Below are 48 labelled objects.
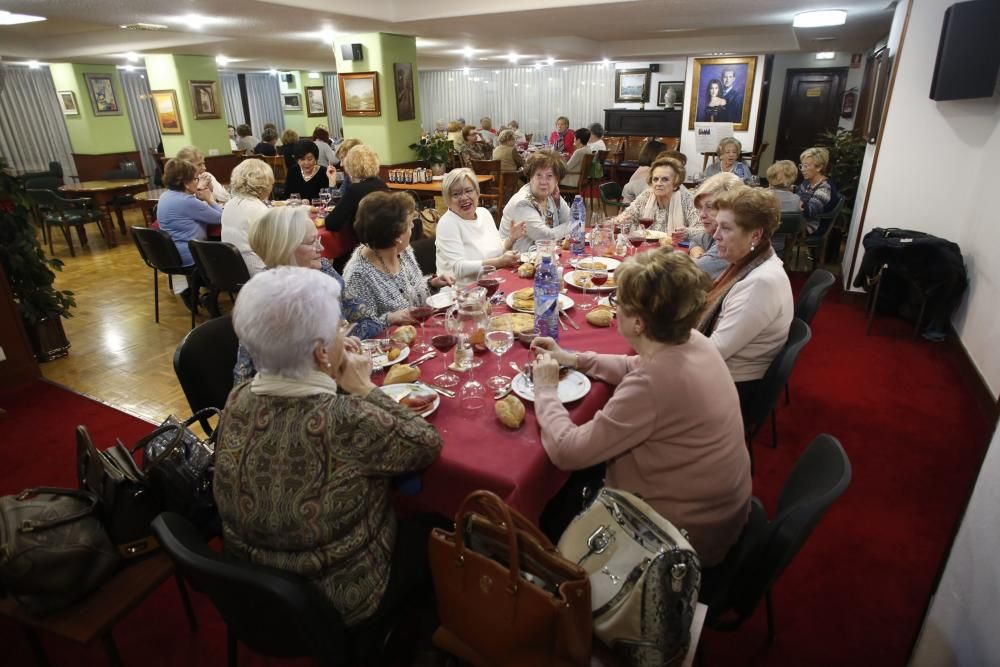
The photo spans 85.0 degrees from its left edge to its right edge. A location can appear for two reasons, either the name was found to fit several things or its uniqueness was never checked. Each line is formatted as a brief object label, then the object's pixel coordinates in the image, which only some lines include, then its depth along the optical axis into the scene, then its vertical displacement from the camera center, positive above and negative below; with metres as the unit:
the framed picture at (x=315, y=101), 15.81 +0.70
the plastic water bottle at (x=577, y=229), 3.53 -0.67
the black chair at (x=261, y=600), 1.10 -0.93
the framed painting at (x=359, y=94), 7.28 +0.40
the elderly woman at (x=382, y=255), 2.50 -0.58
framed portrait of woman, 9.94 +0.47
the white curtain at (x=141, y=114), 13.13 +0.38
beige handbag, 1.15 -0.93
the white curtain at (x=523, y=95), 14.47 +0.73
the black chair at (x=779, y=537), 1.26 -0.97
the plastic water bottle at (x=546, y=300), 2.14 -0.66
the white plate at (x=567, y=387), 1.78 -0.84
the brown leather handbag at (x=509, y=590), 1.10 -0.91
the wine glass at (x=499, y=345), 1.86 -0.73
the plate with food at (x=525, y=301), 2.54 -0.79
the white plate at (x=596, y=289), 2.84 -0.81
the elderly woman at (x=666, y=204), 4.04 -0.62
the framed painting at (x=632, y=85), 13.10 +0.80
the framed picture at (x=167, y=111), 9.16 +0.29
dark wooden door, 11.55 +0.19
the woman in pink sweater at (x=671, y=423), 1.43 -0.76
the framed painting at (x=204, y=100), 9.24 +0.47
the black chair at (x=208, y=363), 1.99 -0.82
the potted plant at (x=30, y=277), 3.88 -1.00
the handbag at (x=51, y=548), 1.41 -1.04
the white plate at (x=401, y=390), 1.76 -0.81
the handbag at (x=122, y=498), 1.62 -1.03
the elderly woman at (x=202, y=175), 4.68 -0.41
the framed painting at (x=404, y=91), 7.45 +0.44
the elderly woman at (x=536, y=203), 3.89 -0.55
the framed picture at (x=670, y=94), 12.41 +0.55
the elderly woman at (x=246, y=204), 3.97 -0.52
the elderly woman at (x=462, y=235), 3.27 -0.65
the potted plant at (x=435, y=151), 7.77 -0.36
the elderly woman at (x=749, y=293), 2.20 -0.68
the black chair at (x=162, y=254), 4.47 -0.98
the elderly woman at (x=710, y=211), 2.79 -0.48
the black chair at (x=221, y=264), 3.94 -0.94
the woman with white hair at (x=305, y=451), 1.24 -0.71
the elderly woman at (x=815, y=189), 5.49 -0.69
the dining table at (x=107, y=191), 7.72 -0.81
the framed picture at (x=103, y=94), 10.45 +0.67
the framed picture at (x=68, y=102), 10.41 +0.54
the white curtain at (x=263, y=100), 15.51 +0.76
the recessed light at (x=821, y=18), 5.56 +0.95
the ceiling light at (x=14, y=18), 5.29 +1.07
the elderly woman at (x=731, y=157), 6.20 -0.42
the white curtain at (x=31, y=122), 11.23 +0.21
